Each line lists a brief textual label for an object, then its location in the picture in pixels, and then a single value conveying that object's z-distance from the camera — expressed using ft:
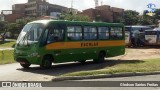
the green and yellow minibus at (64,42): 42.74
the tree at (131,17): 251.51
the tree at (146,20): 242.89
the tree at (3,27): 230.04
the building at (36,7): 322.49
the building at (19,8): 327.79
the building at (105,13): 277.29
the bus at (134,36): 101.89
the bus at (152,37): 100.76
